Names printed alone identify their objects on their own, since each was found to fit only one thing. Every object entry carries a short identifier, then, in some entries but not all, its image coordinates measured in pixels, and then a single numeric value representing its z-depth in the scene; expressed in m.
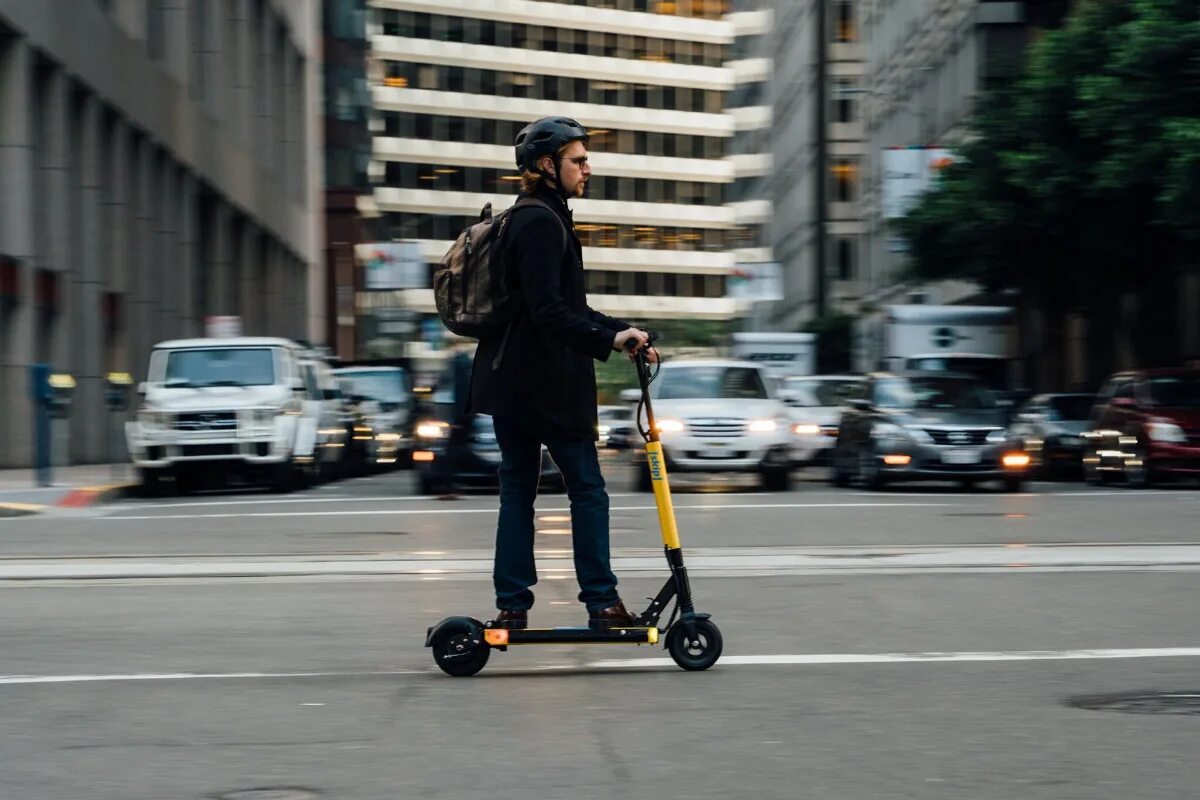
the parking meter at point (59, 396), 22.45
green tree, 28.28
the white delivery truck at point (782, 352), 44.78
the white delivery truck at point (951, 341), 35.16
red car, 24.86
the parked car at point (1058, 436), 30.28
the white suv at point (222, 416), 23.94
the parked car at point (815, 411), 31.42
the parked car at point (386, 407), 37.06
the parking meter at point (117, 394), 23.97
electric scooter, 7.31
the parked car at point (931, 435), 23.55
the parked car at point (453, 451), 21.56
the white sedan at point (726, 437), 23.50
